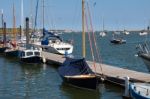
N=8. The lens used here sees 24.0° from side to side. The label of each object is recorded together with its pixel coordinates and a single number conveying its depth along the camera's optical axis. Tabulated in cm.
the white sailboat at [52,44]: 4506
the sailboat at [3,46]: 5198
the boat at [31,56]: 3815
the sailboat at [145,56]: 2824
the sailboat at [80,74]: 2249
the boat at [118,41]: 8976
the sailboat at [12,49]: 4625
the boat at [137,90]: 1711
